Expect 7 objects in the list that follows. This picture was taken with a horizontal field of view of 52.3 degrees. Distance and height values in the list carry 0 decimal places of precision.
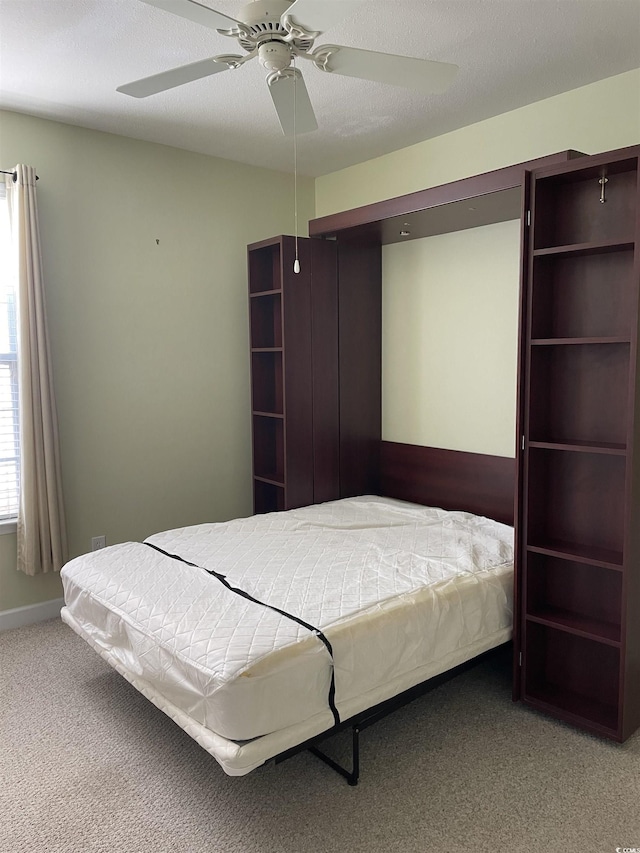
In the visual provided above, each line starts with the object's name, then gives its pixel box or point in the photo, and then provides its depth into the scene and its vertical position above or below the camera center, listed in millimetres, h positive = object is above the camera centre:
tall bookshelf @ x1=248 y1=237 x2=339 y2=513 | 3871 -77
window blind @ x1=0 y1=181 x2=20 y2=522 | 3303 -104
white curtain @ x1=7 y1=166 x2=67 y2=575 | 3236 -226
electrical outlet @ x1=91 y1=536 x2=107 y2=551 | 3700 -1025
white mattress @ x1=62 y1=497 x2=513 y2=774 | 1957 -891
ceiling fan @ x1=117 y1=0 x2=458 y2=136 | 1748 +922
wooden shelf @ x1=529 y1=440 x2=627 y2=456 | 2318 -334
